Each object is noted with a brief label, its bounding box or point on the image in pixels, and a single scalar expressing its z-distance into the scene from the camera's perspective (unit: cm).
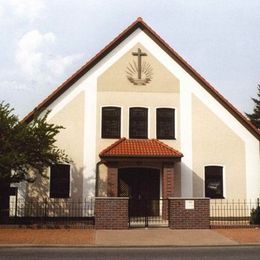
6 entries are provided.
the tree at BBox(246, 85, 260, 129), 5672
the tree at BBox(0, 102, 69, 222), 1830
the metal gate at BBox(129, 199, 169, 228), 1998
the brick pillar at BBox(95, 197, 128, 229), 1861
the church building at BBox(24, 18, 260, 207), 2248
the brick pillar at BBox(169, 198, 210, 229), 1898
